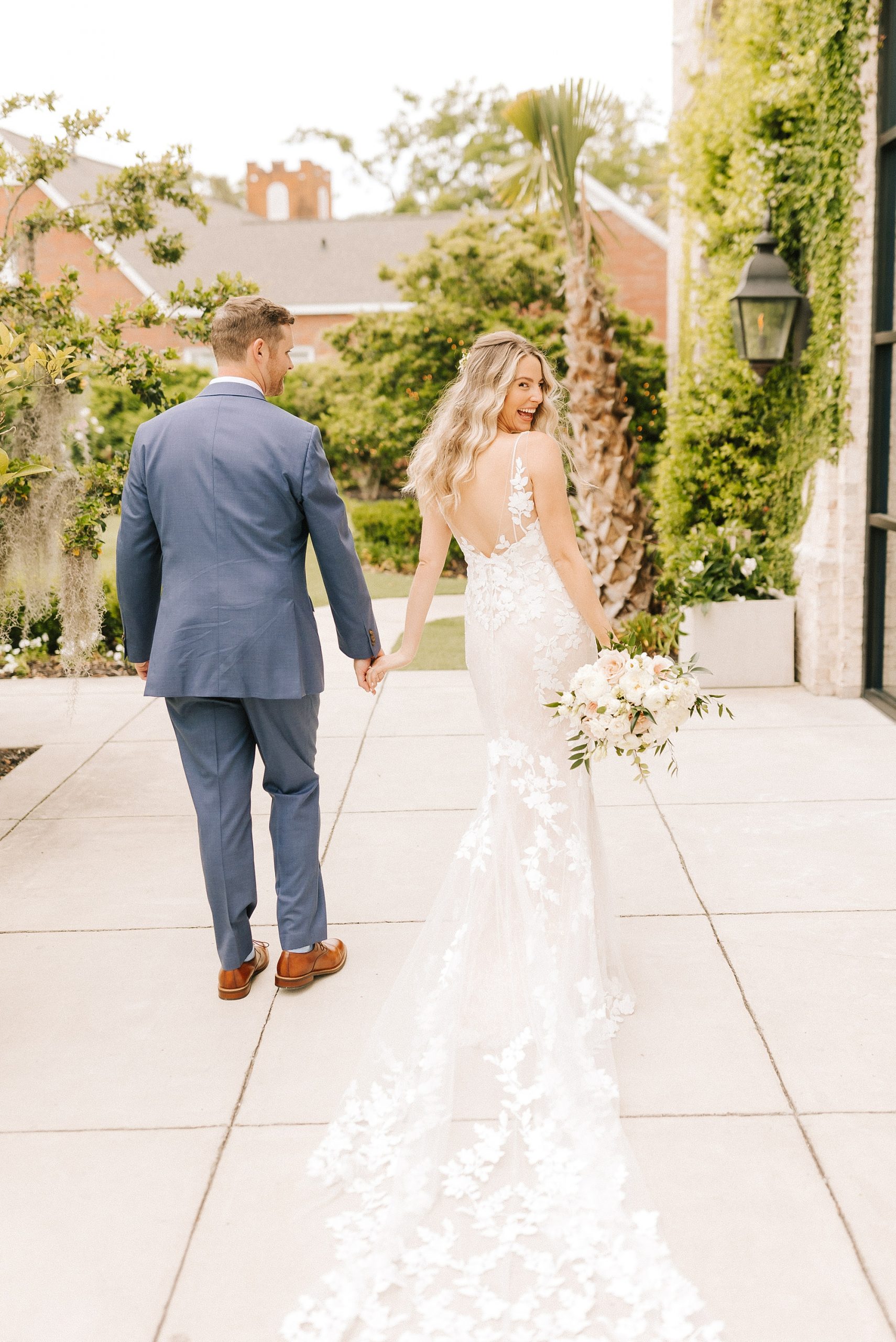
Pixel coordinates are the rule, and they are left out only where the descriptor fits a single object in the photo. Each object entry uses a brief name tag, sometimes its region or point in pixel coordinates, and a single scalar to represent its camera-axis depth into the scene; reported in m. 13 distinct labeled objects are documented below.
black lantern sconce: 7.43
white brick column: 6.83
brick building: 21.16
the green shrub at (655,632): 8.00
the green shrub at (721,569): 7.71
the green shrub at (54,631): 9.09
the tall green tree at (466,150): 38.38
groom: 3.22
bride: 2.27
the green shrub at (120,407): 19.81
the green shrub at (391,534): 15.09
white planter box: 7.62
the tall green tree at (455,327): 14.72
